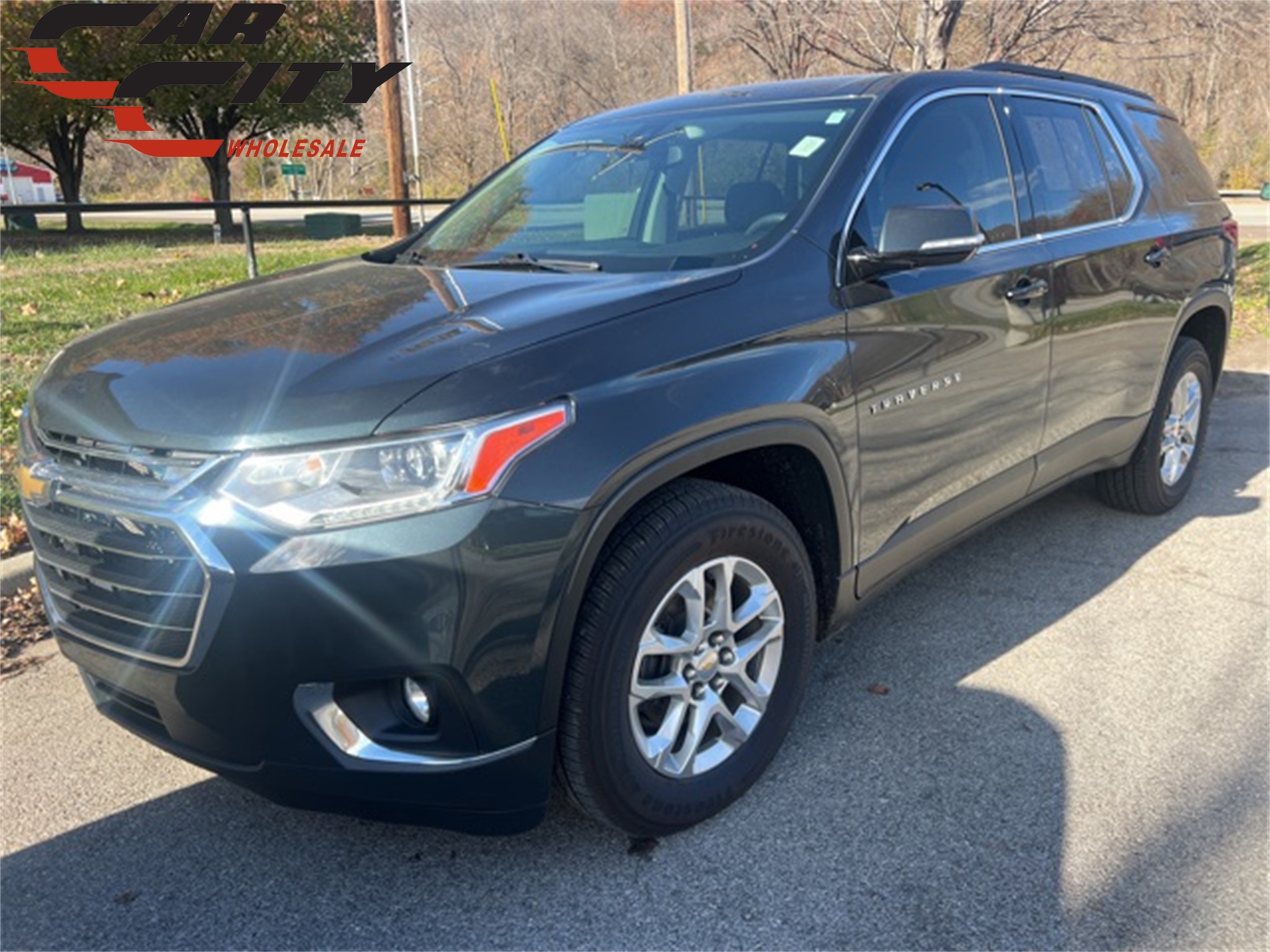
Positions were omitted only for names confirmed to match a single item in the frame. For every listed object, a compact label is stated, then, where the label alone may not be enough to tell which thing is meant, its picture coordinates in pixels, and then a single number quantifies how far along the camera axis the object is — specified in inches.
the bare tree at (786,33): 395.2
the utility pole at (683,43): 498.0
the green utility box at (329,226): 852.6
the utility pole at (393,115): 498.0
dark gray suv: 86.3
